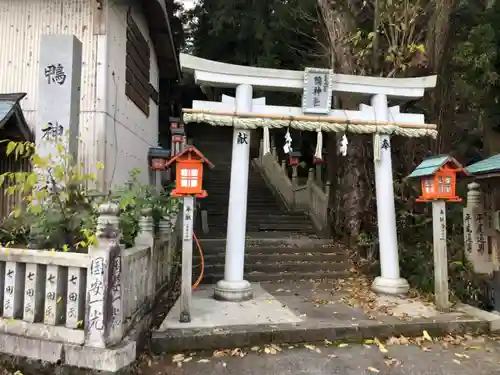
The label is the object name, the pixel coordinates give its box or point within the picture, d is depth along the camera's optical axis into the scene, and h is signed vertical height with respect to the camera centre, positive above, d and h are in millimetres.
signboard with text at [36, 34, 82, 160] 5828 +1837
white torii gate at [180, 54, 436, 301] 7324 +1951
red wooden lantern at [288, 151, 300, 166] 17125 +2413
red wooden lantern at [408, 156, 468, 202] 6820 +623
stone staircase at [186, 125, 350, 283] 9586 -845
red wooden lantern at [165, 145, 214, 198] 5953 +583
